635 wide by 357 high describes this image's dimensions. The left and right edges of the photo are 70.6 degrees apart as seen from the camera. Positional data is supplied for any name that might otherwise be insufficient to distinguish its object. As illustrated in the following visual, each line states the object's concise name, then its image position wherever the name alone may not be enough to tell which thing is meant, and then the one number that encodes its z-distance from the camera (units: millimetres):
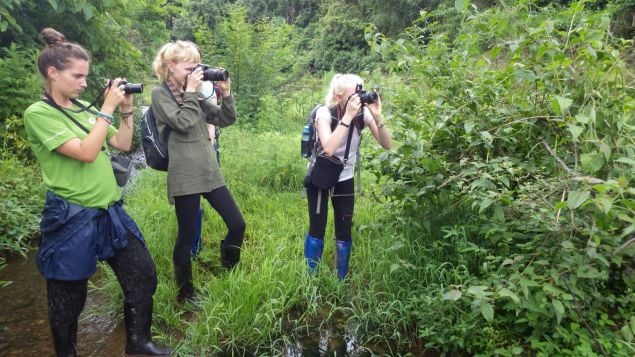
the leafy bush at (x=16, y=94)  5418
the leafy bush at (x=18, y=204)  4102
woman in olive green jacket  2766
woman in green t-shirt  2150
